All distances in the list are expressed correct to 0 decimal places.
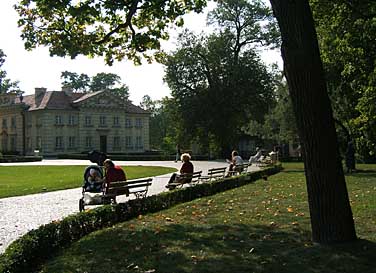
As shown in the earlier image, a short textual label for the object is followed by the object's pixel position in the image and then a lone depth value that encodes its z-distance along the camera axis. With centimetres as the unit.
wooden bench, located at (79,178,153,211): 1228
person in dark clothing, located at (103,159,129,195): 1314
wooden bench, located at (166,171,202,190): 1606
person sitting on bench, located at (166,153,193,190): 1663
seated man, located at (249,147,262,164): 3879
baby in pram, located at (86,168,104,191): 1338
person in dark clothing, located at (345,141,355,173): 2867
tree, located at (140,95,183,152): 7828
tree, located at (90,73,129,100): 11431
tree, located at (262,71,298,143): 4075
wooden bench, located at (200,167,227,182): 1888
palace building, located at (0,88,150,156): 7556
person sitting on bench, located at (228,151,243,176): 2317
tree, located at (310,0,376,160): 1864
